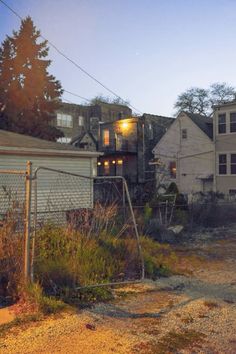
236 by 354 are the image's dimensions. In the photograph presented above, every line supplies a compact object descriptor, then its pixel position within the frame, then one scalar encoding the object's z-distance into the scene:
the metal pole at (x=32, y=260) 5.51
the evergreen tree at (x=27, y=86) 31.17
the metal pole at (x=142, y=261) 6.89
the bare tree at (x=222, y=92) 59.05
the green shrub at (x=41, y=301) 5.12
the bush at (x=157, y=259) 7.47
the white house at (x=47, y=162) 14.10
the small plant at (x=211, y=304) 5.64
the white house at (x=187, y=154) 31.12
